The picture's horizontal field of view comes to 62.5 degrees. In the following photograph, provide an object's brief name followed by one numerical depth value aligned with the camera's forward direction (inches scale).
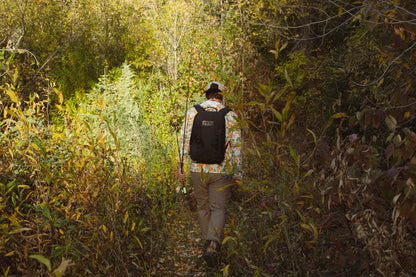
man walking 139.6
